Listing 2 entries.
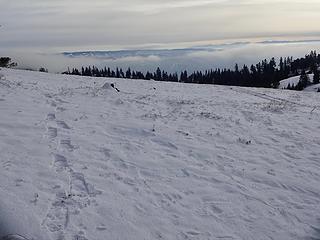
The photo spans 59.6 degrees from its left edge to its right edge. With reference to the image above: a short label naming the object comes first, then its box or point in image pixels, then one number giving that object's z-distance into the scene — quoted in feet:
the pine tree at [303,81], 285.18
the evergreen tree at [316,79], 301.69
